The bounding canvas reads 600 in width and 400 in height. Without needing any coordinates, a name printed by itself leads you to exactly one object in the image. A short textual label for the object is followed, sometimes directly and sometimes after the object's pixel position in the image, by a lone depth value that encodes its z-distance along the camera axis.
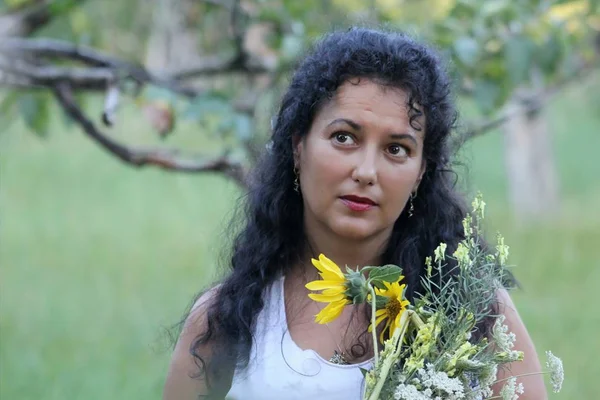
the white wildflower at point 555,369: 3.00
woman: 3.40
